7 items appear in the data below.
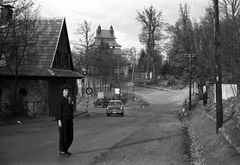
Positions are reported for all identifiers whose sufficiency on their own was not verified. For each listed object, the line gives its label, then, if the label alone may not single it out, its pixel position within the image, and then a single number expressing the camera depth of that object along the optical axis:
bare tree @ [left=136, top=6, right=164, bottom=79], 71.31
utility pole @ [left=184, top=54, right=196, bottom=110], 38.31
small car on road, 34.59
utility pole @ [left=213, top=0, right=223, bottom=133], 14.59
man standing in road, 10.20
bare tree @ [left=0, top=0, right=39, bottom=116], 21.80
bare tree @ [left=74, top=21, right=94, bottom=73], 61.60
